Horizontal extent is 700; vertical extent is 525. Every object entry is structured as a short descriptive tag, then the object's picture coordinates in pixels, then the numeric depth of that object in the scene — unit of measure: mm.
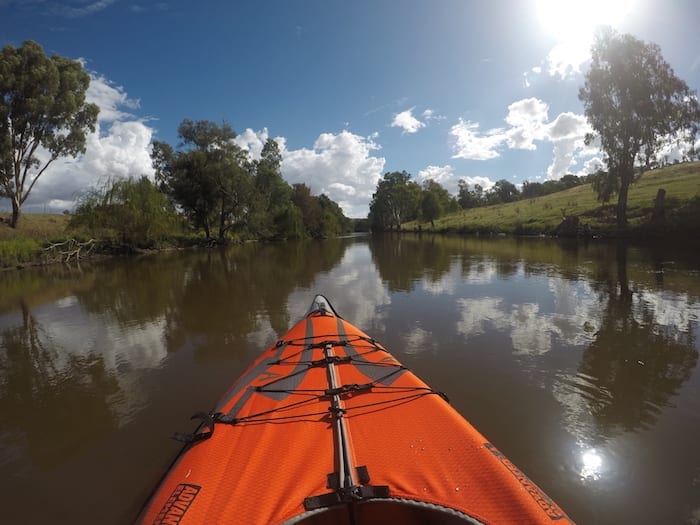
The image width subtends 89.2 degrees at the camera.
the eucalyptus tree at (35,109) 20375
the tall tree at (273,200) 39059
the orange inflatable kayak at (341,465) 1674
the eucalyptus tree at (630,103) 20641
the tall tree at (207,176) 33000
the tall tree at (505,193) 90125
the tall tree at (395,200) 66250
